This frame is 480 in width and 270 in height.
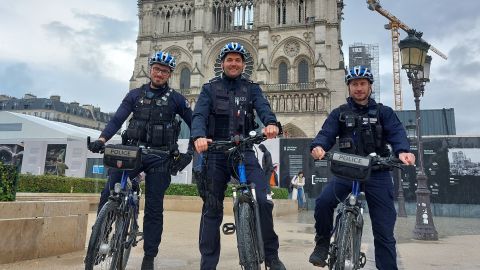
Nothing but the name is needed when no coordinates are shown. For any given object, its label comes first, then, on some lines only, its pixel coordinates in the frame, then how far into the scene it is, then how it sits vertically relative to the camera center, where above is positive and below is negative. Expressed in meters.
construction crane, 65.38 +26.66
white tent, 18.80 +2.05
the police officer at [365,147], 3.44 +0.38
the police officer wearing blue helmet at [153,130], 3.95 +0.56
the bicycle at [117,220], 3.16 -0.30
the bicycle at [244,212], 2.93 -0.19
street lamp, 8.05 +2.42
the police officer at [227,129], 3.27 +0.50
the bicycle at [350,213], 3.18 -0.19
